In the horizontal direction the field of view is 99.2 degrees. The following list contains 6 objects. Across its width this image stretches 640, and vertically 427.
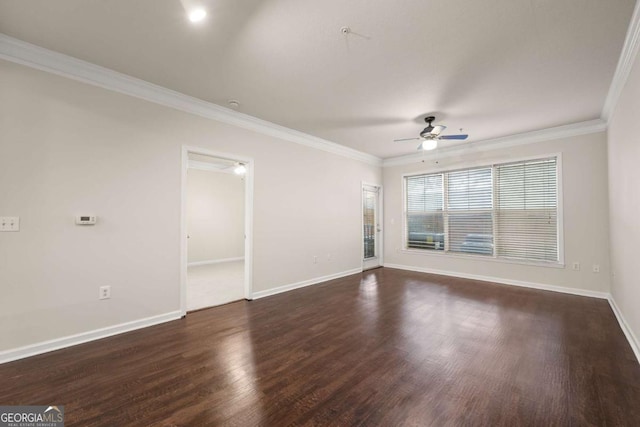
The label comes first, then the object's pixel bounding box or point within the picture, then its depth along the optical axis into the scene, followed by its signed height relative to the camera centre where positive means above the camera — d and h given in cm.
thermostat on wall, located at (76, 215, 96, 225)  274 +0
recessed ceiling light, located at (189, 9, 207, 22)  204 +156
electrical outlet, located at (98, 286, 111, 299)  286 -77
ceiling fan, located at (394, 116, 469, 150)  407 +126
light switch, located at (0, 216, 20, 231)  238 -3
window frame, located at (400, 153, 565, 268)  461 +12
